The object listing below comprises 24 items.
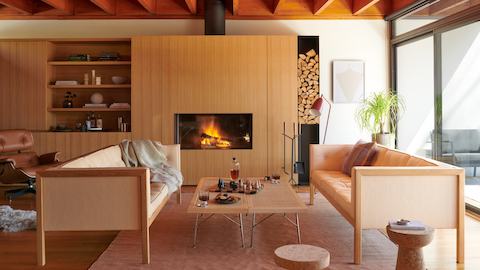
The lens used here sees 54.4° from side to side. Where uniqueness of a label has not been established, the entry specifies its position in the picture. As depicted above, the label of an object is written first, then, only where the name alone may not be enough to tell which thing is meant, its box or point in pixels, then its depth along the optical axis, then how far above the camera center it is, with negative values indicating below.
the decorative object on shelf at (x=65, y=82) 6.72 +0.68
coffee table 3.46 -0.58
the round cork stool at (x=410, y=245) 2.62 -0.66
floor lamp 5.44 +0.25
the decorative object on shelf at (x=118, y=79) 6.79 +0.73
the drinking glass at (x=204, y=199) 3.54 -0.56
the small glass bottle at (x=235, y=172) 4.39 -0.41
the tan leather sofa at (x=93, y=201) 3.32 -0.52
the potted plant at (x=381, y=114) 6.12 +0.19
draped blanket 4.96 -0.32
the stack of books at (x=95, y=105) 6.74 +0.34
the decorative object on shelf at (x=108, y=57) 6.77 +1.04
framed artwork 7.07 +0.72
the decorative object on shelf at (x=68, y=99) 6.86 +0.45
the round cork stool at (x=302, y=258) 2.23 -0.63
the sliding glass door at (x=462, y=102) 4.92 +0.28
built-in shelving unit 7.01 +0.75
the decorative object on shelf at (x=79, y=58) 6.76 +1.03
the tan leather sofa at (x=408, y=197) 3.33 -0.50
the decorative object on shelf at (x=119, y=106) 6.73 +0.33
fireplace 6.77 -0.04
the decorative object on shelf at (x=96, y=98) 6.89 +0.46
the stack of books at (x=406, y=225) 2.71 -0.57
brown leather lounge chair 5.19 -0.38
